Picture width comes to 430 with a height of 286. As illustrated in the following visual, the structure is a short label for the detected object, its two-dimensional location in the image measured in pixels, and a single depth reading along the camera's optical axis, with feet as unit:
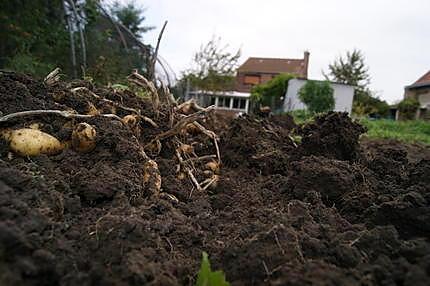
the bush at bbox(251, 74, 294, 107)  82.21
